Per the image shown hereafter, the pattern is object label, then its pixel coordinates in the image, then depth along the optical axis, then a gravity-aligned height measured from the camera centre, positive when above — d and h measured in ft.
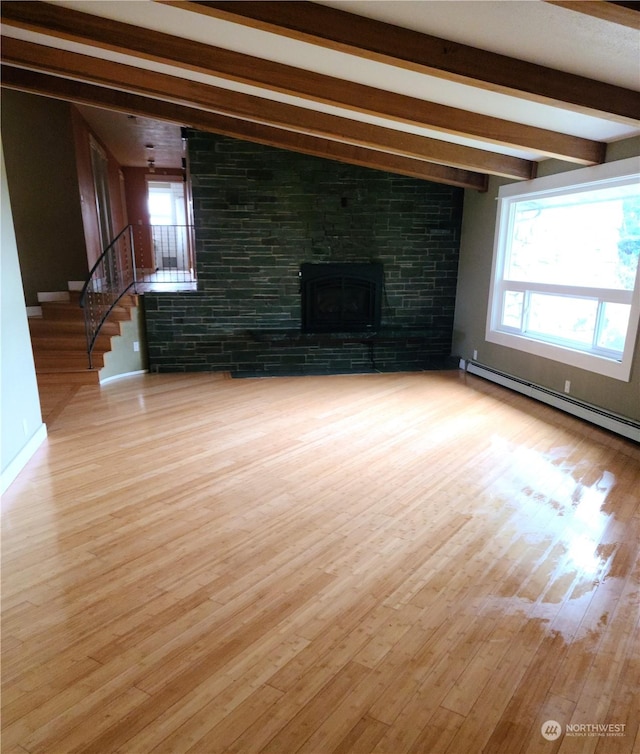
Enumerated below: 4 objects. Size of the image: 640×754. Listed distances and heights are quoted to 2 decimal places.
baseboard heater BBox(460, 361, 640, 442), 13.41 -4.58
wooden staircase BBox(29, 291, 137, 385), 18.17 -3.47
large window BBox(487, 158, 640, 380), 13.38 -0.38
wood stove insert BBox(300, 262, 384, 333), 20.66 -1.79
